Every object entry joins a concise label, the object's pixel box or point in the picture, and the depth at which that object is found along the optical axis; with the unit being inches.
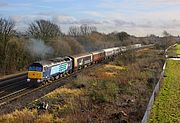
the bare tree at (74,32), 4206.7
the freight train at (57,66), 1205.7
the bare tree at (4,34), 1691.7
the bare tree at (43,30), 2376.7
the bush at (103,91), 883.4
